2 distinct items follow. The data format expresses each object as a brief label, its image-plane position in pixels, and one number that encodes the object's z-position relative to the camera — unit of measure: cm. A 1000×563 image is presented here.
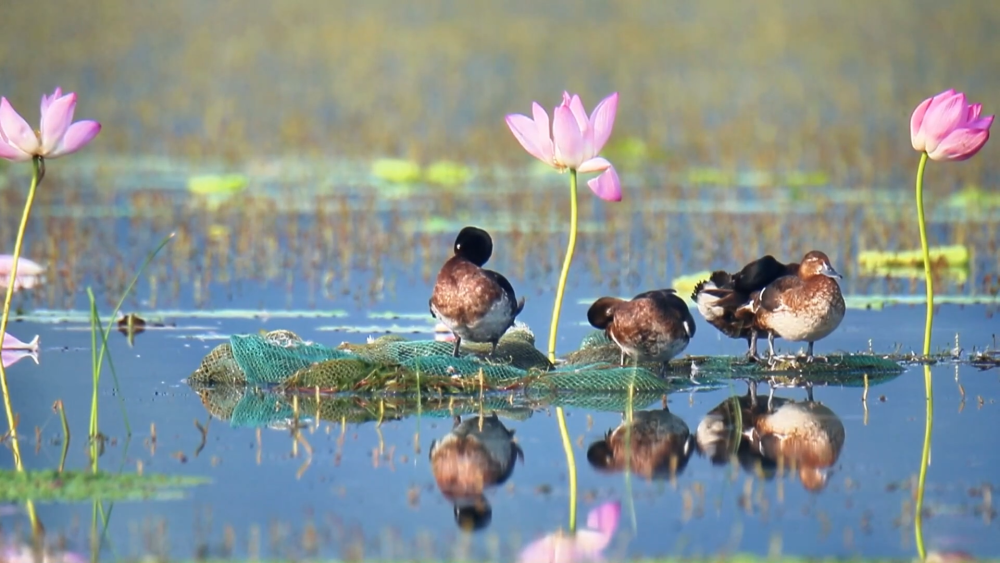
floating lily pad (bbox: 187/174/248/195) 4456
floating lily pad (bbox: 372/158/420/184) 4828
